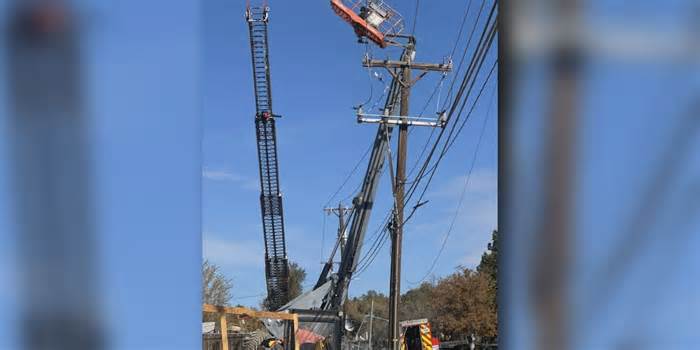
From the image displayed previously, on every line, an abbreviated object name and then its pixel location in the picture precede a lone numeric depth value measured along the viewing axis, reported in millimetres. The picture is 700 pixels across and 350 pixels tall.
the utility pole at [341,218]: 20903
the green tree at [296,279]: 37147
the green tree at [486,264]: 44431
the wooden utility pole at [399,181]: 15180
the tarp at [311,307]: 16281
